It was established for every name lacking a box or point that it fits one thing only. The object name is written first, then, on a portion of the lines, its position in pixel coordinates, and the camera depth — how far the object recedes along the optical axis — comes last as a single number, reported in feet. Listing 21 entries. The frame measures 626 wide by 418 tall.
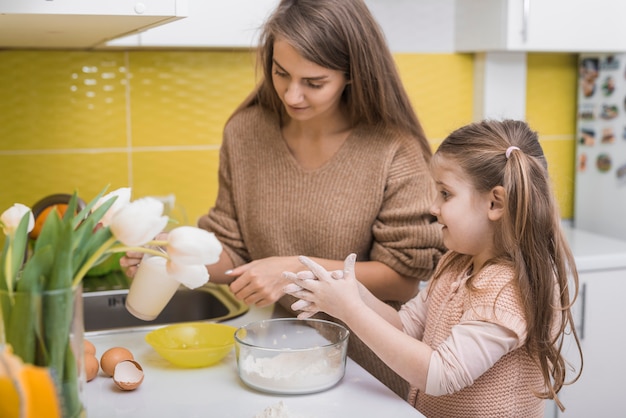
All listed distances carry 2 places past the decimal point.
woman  5.13
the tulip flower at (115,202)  3.32
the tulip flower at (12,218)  3.29
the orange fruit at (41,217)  6.49
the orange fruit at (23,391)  2.34
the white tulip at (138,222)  3.03
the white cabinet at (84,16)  3.96
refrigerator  8.44
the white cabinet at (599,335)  7.41
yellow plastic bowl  4.61
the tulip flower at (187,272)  3.26
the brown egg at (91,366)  4.35
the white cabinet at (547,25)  7.59
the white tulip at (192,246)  3.09
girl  4.17
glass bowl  4.18
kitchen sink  6.59
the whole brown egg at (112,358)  4.41
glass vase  2.96
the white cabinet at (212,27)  6.57
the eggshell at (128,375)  4.23
